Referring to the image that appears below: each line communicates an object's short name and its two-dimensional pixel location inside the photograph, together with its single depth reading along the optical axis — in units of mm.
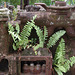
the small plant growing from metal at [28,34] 3546
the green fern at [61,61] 3618
